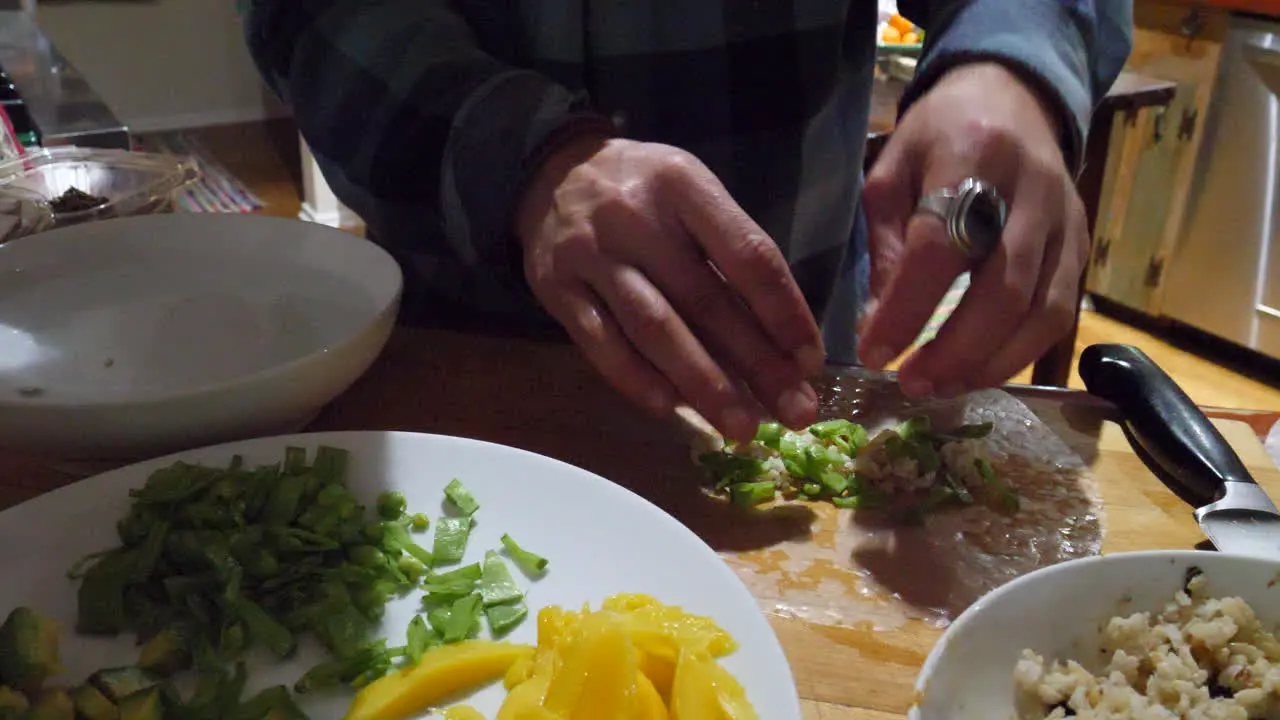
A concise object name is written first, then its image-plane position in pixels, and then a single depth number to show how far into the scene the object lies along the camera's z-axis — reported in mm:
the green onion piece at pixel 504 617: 542
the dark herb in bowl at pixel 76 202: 972
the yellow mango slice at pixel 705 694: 457
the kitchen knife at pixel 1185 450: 610
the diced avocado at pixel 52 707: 461
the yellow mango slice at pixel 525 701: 469
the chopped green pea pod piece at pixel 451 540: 588
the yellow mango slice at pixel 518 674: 506
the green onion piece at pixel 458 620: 532
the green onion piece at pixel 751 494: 667
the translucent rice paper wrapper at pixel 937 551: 594
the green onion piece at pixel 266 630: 522
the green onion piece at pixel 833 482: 685
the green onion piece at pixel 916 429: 720
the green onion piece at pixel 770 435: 729
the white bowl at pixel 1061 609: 475
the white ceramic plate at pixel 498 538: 509
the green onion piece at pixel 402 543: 586
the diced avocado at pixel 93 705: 473
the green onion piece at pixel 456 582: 559
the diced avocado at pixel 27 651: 479
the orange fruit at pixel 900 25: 1747
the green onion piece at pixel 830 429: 740
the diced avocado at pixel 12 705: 457
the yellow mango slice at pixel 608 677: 461
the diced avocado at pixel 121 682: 487
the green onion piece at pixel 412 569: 578
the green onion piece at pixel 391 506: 616
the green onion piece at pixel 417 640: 517
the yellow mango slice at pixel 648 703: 461
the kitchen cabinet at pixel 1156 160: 2191
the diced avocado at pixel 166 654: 507
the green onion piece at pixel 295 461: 619
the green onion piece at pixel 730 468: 683
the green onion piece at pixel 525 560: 575
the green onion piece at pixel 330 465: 621
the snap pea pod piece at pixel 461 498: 618
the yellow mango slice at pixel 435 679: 491
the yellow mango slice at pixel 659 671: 487
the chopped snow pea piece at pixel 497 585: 554
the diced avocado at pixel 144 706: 469
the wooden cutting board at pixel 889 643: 522
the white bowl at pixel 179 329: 631
